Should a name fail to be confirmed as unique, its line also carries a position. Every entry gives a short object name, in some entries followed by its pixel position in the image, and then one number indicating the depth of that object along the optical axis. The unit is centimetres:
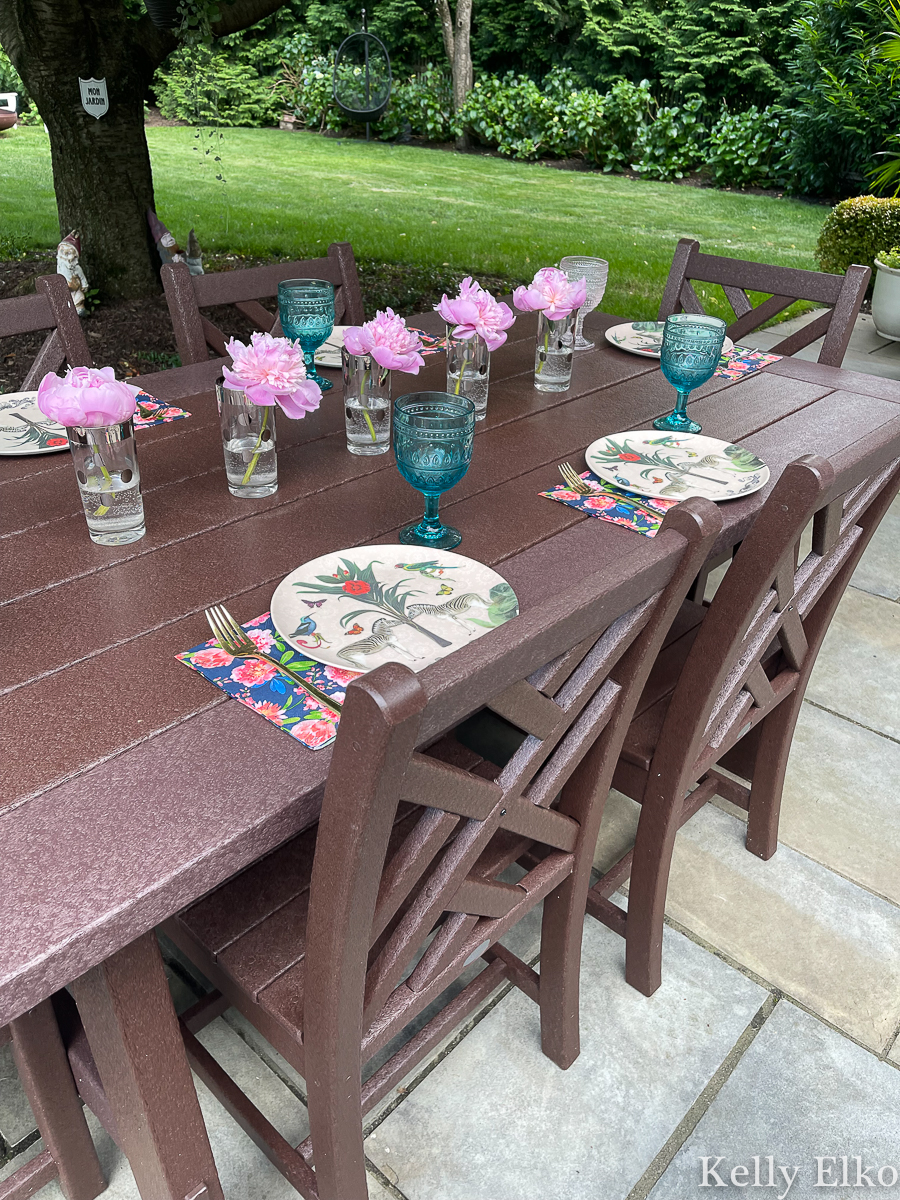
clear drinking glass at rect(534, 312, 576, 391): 185
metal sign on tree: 396
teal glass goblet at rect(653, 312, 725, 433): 166
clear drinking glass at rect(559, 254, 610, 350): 217
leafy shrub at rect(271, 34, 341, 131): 1405
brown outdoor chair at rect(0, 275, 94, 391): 180
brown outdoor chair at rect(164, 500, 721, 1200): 69
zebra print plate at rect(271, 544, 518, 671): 102
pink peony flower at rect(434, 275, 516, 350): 159
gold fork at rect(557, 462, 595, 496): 148
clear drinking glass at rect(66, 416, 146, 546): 119
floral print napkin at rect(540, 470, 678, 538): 138
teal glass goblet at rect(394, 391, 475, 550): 120
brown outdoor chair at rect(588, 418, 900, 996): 110
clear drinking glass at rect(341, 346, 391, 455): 152
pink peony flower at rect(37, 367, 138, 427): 114
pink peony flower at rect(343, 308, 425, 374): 144
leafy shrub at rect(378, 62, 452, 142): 1349
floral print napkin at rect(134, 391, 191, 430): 167
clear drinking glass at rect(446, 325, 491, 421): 172
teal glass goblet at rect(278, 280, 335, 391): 178
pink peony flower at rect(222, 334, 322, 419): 126
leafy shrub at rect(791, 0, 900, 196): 793
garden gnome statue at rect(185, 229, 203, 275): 432
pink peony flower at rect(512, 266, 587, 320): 172
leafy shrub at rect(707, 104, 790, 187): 1060
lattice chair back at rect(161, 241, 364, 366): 204
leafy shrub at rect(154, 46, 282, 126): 1312
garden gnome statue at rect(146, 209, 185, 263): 427
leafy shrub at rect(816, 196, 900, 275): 541
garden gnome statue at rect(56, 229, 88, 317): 369
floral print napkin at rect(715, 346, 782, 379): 211
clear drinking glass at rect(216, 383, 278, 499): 133
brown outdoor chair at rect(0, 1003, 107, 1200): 104
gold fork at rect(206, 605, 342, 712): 96
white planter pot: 475
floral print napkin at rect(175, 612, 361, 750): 91
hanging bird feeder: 1169
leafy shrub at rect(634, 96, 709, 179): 1134
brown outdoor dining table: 75
